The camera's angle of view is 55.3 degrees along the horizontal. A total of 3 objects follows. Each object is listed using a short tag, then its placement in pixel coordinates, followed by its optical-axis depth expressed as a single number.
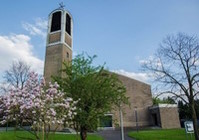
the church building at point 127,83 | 33.88
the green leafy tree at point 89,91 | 12.18
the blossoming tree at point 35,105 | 6.63
